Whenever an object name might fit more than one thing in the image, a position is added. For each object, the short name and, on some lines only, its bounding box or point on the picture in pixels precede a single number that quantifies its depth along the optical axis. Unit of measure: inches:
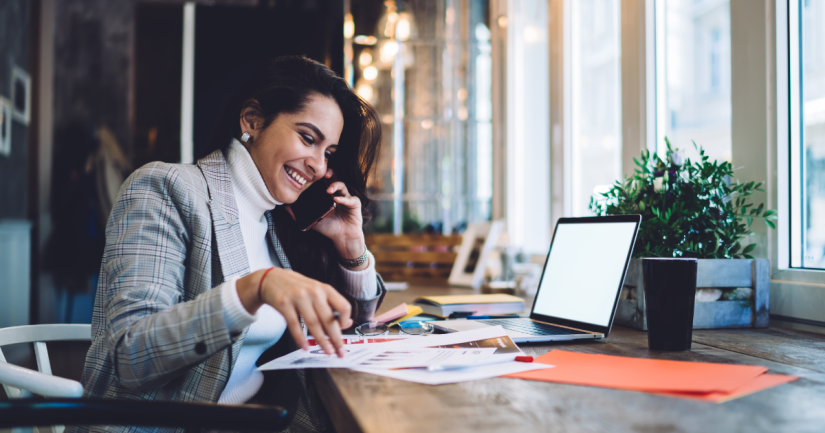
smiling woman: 29.6
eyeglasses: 41.9
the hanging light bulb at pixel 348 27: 129.8
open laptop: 39.8
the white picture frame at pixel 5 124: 123.7
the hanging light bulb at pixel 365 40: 129.6
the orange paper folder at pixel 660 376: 24.2
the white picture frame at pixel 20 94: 128.1
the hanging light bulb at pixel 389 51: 130.2
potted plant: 43.7
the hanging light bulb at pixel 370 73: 130.3
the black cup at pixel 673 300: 34.0
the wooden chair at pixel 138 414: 22.2
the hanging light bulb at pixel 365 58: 130.5
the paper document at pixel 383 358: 29.7
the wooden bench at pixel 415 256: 101.1
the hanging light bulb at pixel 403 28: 130.9
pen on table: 28.3
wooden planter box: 43.3
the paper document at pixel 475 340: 35.1
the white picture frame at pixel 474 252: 87.7
